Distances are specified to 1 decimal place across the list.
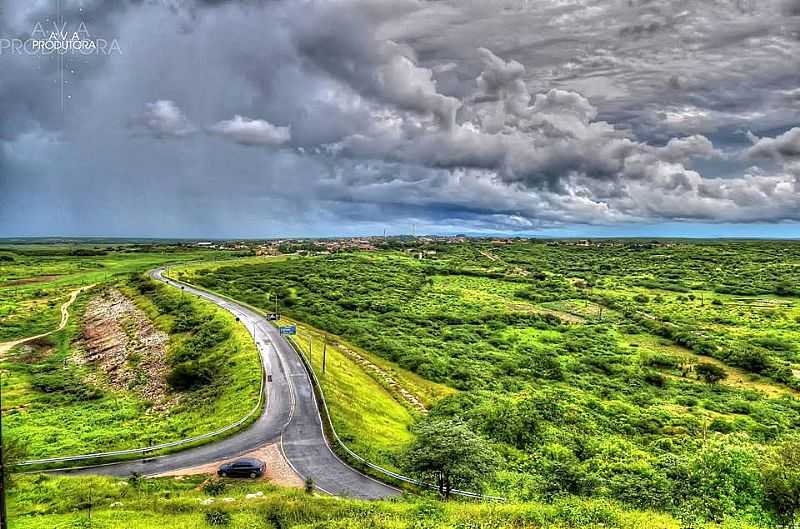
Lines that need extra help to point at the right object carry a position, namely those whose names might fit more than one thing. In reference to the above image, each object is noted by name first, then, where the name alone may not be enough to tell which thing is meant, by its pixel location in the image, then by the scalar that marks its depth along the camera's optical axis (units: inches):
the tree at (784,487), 1064.8
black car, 1374.3
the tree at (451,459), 1194.0
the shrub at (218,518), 1033.6
